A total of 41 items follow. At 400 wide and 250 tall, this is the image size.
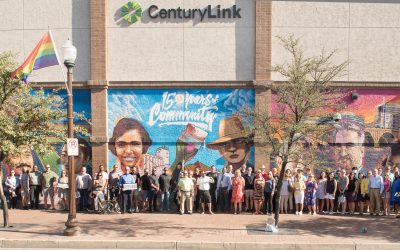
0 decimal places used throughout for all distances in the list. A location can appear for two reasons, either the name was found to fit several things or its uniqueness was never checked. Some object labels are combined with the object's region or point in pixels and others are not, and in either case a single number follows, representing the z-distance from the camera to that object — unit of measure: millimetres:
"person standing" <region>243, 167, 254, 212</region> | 18438
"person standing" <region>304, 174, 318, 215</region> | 17922
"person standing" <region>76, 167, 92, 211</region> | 18641
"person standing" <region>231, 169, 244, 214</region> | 18109
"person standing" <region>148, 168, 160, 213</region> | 18562
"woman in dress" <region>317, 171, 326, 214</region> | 18203
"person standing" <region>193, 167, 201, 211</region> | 18603
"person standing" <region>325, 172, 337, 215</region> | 18052
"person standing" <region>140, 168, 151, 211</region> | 18609
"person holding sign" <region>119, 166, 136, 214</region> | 18094
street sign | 13641
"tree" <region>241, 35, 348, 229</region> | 14055
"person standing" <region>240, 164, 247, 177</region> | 18953
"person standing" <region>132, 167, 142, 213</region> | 18469
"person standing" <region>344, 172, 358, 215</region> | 18125
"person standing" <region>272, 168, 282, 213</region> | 18316
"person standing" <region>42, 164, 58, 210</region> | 19297
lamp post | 13664
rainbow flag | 14078
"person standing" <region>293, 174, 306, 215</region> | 17891
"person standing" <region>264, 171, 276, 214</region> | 17953
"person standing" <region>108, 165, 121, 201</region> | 18516
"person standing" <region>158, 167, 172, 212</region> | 18750
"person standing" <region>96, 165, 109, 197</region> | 18391
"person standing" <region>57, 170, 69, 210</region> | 18812
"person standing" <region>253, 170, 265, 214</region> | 18047
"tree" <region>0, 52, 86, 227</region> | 14086
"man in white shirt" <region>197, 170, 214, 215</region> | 18172
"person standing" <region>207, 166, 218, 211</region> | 18734
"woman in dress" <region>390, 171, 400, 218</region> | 17312
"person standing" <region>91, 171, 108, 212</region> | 17953
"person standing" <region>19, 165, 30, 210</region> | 19312
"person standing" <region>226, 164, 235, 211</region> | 18656
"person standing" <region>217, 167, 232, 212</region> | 18531
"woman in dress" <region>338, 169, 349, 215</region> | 18062
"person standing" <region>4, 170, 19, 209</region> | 19203
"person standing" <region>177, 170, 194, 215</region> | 18031
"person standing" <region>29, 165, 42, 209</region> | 19266
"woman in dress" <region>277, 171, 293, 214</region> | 18172
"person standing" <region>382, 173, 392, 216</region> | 17750
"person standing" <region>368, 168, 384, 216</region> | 17750
